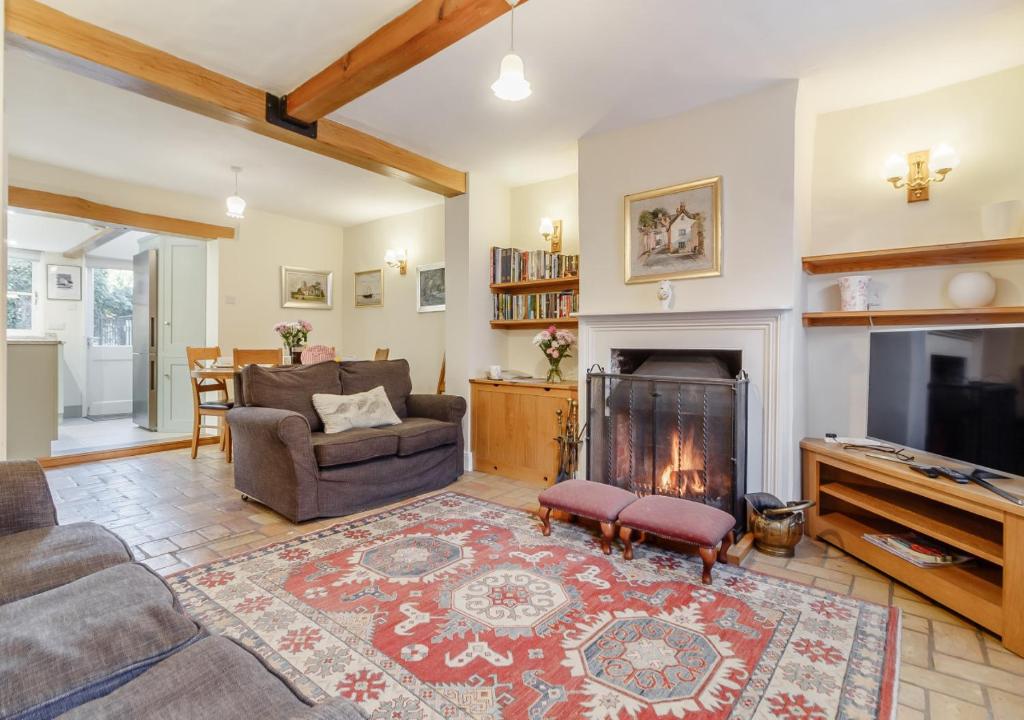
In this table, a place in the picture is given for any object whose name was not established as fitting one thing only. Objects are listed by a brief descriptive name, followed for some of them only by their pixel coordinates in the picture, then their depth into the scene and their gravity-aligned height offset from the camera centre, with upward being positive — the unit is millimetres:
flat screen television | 1957 -165
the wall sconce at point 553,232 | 4184 +1059
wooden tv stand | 1767 -742
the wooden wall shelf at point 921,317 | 2396 +216
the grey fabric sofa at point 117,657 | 791 -576
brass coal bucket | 2467 -884
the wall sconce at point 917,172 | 2604 +1028
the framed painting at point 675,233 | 2967 +785
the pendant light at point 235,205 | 4156 +1262
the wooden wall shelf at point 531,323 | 4039 +261
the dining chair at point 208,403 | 4395 -480
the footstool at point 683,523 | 2170 -794
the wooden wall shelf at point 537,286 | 3942 +589
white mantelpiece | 2711 -83
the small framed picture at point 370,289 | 5855 +776
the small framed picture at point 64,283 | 6848 +945
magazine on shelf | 2094 -878
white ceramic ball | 2445 +343
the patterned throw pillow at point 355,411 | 3307 -425
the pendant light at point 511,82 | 1971 +1135
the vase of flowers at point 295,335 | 4262 +142
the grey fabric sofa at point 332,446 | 2865 -615
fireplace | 2744 -442
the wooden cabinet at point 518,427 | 3732 -603
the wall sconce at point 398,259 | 5543 +1071
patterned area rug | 1468 -1037
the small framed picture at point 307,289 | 5770 +770
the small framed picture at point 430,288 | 5172 +698
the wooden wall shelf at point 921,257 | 2385 +540
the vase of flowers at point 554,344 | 3811 +75
